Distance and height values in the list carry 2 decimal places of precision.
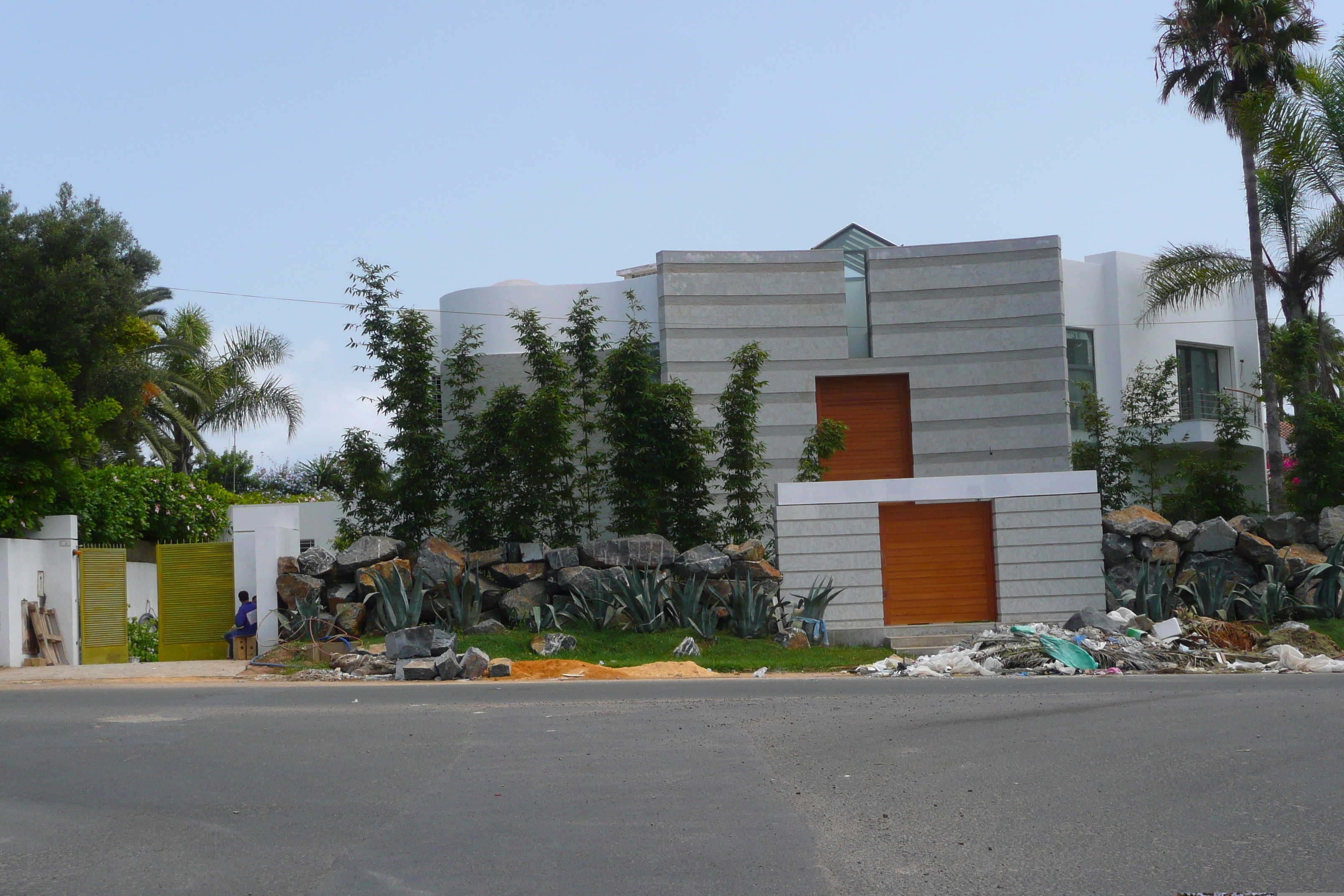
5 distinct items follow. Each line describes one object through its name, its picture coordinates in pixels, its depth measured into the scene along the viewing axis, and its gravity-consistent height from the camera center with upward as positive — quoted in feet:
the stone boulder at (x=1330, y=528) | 65.16 -1.95
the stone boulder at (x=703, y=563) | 62.08 -2.73
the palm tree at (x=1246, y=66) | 73.10 +28.42
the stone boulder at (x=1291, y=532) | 66.69 -2.13
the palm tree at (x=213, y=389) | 113.80 +14.29
